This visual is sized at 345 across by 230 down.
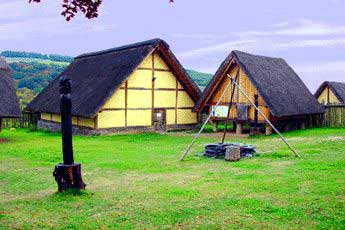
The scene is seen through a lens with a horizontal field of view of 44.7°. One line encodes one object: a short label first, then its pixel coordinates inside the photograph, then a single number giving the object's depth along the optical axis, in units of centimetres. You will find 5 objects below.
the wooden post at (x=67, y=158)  1020
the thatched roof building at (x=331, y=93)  3938
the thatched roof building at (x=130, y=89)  2686
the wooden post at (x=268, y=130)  2536
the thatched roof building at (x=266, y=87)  2555
